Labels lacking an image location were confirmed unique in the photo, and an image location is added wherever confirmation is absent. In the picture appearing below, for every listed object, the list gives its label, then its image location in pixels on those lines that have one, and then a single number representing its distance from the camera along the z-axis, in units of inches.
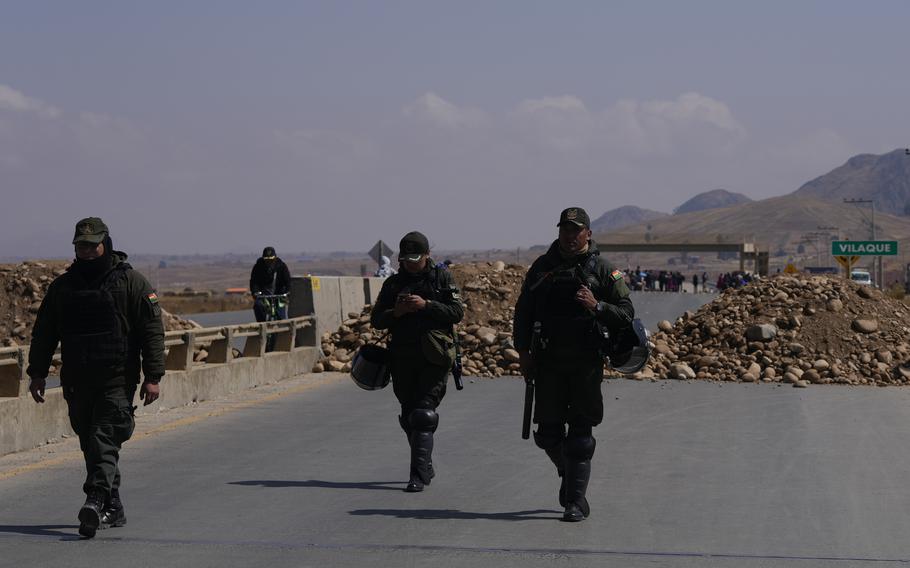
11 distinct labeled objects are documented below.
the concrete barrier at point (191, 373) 510.0
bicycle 955.3
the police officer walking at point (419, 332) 414.9
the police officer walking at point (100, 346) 333.4
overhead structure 5561.0
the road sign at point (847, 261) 1897.1
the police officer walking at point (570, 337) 351.6
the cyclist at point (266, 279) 949.8
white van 3810.5
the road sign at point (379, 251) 1641.2
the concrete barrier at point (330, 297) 1019.3
